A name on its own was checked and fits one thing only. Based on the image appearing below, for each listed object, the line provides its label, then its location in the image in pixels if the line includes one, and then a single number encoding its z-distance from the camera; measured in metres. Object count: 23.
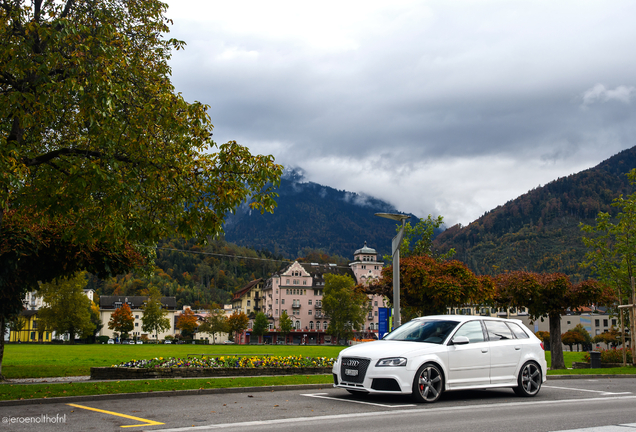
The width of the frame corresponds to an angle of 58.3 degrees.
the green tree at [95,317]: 127.12
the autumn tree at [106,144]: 11.78
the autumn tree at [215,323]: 117.03
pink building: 134.88
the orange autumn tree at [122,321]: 111.81
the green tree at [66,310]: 79.88
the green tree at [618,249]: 26.50
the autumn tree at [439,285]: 25.44
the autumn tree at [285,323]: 121.25
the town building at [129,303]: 159.12
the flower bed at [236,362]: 18.70
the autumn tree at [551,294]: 25.61
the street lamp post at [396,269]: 21.02
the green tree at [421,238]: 43.06
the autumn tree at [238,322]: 122.79
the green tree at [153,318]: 106.81
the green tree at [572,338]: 104.25
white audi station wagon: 10.84
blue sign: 24.05
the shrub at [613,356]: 27.12
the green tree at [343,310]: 106.06
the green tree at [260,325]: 117.00
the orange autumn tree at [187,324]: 134.50
